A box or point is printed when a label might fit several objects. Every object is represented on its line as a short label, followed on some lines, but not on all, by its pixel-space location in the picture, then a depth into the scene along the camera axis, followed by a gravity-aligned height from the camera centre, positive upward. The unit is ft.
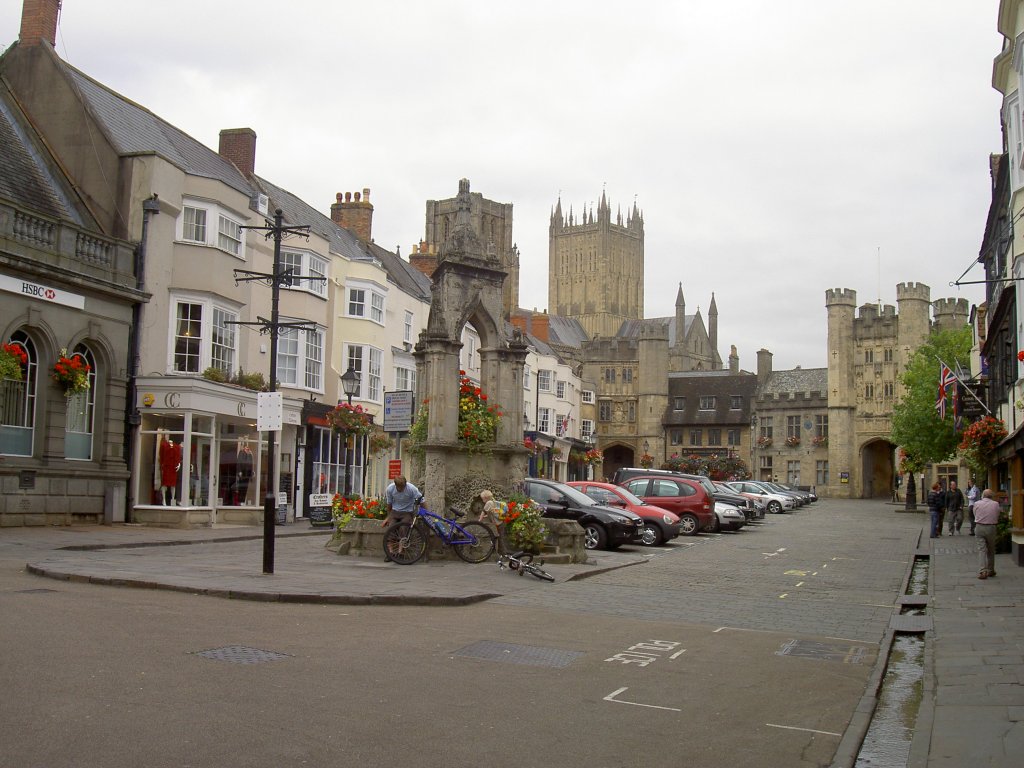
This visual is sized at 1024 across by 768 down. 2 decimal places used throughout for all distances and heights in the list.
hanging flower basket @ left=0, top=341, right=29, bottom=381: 61.87 +5.33
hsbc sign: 66.95 +10.83
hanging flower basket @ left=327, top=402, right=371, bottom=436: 96.73 +3.29
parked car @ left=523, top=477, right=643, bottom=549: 74.13 -4.18
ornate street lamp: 86.28 +6.24
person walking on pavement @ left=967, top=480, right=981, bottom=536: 105.50 -2.98
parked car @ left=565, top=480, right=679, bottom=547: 83.71 -4.24
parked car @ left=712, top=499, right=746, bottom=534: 106.22 -5.96
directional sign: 75.66 +3.23
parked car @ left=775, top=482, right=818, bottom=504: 207.57 -6.77
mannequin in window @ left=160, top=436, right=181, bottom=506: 82.28 -1.23
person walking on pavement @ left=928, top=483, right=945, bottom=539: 105.60 -4.63
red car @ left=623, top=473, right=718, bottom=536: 98.84 -3.65
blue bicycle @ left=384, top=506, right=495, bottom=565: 54.19 -4.50
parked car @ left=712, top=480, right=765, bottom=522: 120.57 -4.80
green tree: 160.76 +8.26
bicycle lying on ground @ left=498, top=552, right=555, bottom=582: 50.06 -5.58
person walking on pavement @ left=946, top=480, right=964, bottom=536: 107.55 -4.34
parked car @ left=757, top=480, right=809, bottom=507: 187.42 -5.49
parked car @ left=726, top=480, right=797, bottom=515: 167.38 -5.94
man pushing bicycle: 53.11 -2.47
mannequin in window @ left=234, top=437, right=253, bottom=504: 95.14 -1.77
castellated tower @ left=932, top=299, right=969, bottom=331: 255.91 +39.37
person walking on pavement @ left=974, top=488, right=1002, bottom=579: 58.44 -3.55
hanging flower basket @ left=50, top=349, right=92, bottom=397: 69.82 +5.18
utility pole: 47.93 +0.80
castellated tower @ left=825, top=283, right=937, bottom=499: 263.90 +23.12
